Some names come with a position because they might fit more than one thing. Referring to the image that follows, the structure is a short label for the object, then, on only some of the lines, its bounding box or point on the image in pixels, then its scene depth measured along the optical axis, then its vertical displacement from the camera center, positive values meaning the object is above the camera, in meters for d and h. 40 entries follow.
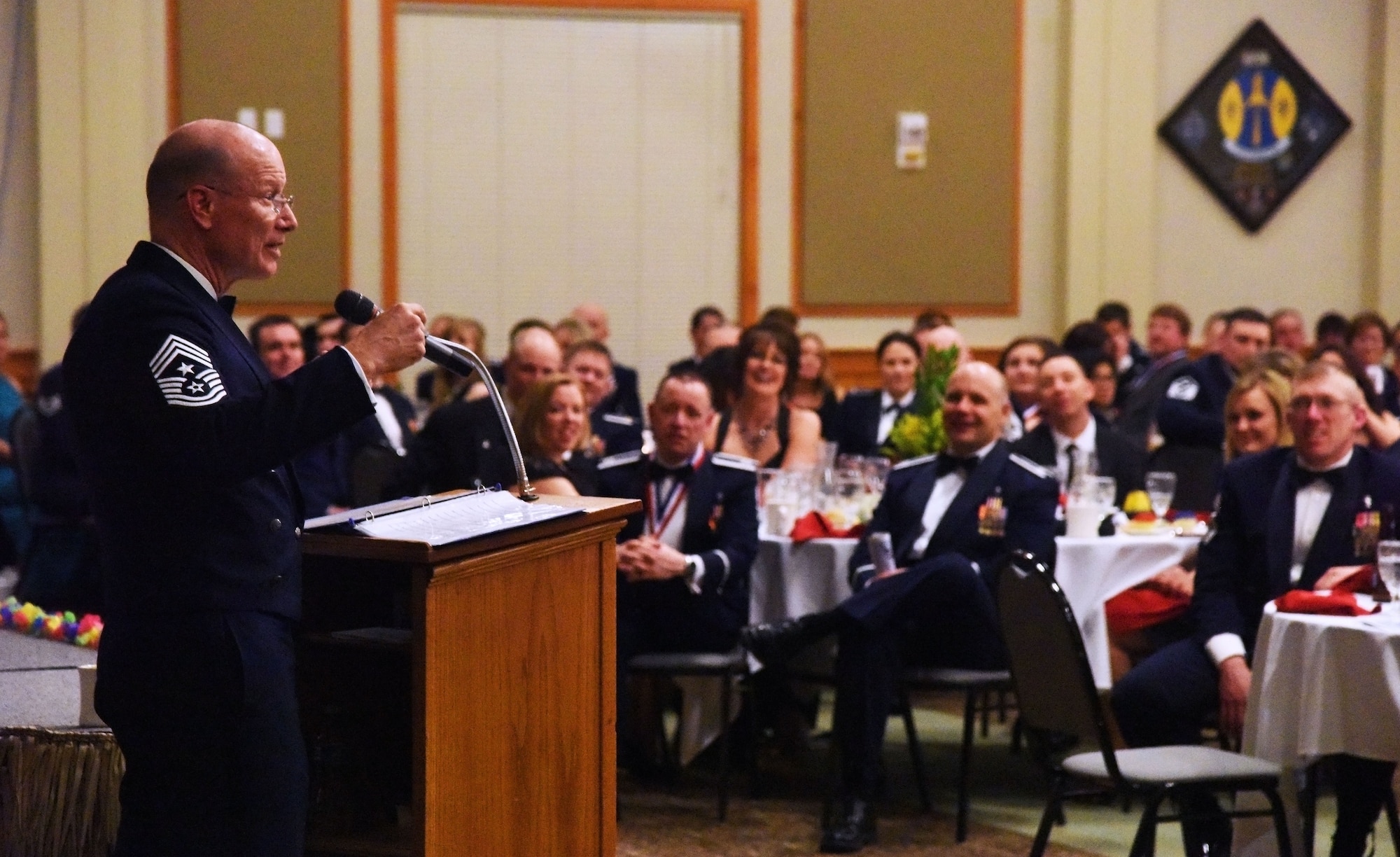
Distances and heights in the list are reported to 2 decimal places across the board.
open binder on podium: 4.85 -0.43
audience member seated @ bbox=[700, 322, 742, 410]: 13.68 -0.58
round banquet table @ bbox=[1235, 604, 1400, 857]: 7.48 -1.01
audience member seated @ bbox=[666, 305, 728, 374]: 19.01 -0.56
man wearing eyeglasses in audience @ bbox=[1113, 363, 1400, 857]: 8.73 -0.83
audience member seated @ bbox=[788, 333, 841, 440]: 15.10 -0.72
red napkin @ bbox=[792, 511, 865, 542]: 11.00 -0.97
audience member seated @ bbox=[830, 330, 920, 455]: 14.57 -0.76
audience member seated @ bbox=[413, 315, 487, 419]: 16.62 -0.75
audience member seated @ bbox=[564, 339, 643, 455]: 13.31 -0.65
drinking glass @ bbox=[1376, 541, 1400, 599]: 7.84 -0.75
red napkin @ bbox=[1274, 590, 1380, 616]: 7.76 -0.84
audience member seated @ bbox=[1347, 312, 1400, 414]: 19.55 -0.62
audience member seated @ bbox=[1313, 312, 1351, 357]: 20.78 -0.59
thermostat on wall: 21.52 +0.52
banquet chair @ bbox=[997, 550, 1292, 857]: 7.50 -1.12
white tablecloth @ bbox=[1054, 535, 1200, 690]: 10.40 -1.04
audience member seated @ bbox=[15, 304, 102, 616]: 13.35 -1.21
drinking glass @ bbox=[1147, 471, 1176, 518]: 11.34 -0.86
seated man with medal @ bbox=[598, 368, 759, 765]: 10.39 -0.95
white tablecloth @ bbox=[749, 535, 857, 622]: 10.86 -1.11
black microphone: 4.80 -0.14
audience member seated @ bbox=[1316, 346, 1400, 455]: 10.96 -0.63
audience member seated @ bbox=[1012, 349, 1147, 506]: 12.14 -0.74
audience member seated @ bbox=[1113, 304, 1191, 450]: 15.52 -0.69
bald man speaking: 4.47 -0.37
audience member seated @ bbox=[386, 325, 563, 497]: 11.96 -0.76
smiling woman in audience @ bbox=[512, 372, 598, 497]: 10.72 -0.63
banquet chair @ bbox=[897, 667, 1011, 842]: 9.78 -1.30
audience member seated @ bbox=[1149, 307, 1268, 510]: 13.03 -0.76
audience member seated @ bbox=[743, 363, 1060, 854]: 9.81 -1.01
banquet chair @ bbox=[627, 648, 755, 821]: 10.24 -1.30
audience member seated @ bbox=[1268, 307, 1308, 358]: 20.47 -0.61
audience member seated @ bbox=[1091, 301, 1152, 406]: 18.92 -0.66
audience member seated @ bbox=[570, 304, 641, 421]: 16.86 -0.82
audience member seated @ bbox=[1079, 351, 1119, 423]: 15.45 -0.68
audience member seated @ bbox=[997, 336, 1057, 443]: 14.47 -0.61
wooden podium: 4.80 -0.70
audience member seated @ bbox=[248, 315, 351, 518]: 12.41 -0.86
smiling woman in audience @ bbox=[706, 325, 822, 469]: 13.23 -0.72
